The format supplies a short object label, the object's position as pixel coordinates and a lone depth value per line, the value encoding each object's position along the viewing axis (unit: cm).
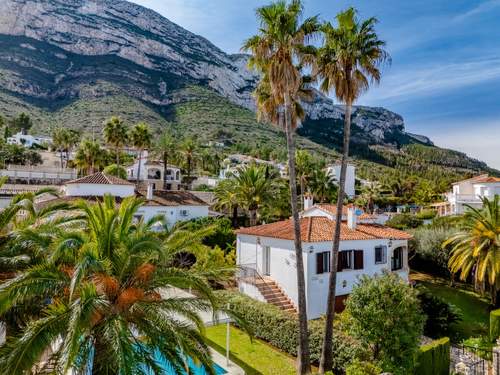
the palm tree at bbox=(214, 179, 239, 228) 3981
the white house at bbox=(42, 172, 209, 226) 3812
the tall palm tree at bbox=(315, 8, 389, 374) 1644
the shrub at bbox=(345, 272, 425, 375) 1325
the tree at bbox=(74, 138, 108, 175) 5719
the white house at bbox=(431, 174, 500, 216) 5397
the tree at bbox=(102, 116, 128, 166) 5162
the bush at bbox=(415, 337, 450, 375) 1434
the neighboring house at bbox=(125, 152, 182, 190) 6675
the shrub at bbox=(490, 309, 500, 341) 1820
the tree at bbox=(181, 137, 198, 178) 6112
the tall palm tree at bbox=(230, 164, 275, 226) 3769
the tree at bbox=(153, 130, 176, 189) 5789
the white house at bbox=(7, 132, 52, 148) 9135
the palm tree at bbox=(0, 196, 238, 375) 744
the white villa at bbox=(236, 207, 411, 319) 2252
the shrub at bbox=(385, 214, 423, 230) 4762
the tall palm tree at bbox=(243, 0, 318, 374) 1527
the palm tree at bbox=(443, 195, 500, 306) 2412
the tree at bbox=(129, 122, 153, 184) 5241
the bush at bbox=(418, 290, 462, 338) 2192
